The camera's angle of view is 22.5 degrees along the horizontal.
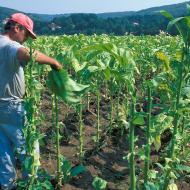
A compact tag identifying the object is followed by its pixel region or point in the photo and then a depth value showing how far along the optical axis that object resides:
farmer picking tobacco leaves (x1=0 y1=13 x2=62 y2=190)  3.98
